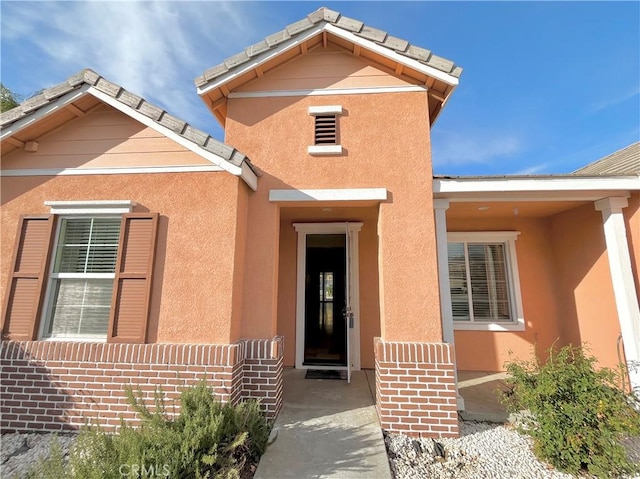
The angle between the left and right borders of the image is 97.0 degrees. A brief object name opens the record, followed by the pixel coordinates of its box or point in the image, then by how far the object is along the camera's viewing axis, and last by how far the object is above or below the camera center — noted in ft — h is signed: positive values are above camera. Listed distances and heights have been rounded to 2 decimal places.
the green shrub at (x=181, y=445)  8.12 -4.79
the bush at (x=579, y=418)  10.48 -4.70
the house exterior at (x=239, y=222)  13.46 +3.71
